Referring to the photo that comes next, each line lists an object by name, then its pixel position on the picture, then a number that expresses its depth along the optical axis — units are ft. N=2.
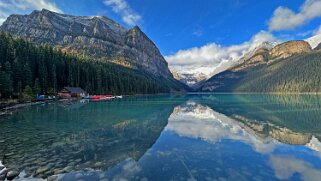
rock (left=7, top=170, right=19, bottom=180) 47.55
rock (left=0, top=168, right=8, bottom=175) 47.70
